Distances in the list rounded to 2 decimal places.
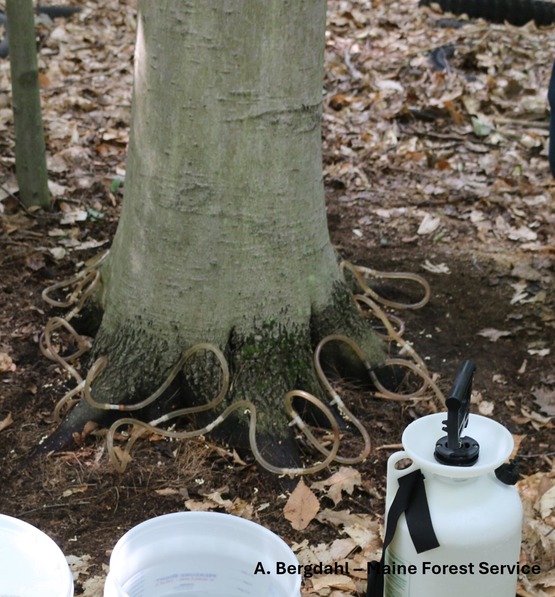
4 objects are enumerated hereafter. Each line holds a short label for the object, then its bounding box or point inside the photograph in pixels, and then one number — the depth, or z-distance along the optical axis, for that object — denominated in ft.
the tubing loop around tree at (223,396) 10.32
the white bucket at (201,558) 7.10
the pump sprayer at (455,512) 6.81
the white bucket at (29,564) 5.93
